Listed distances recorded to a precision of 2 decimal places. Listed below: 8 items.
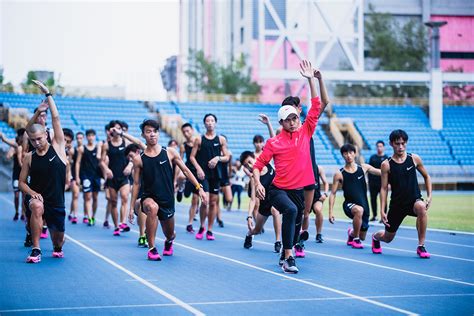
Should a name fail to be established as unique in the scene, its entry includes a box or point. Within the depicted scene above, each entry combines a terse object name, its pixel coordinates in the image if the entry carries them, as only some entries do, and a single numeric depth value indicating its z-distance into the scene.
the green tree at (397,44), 60.56
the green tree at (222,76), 68.62
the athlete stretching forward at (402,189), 12.29
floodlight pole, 45.47
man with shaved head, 11.30
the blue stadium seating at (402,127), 45.00
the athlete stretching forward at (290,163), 10.45
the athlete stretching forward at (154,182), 11.88
